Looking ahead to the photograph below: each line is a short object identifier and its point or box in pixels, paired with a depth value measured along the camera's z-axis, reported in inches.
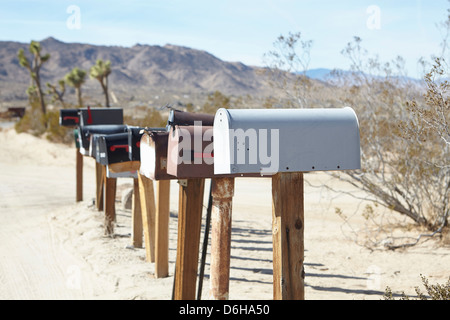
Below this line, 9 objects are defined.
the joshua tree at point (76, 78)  1155.9
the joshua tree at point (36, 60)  1088.2
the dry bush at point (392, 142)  274.8
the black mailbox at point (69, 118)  370.3
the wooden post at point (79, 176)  388.2
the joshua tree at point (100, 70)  1147.9
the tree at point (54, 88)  1332.6
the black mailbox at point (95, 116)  345.7
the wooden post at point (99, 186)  340.8
